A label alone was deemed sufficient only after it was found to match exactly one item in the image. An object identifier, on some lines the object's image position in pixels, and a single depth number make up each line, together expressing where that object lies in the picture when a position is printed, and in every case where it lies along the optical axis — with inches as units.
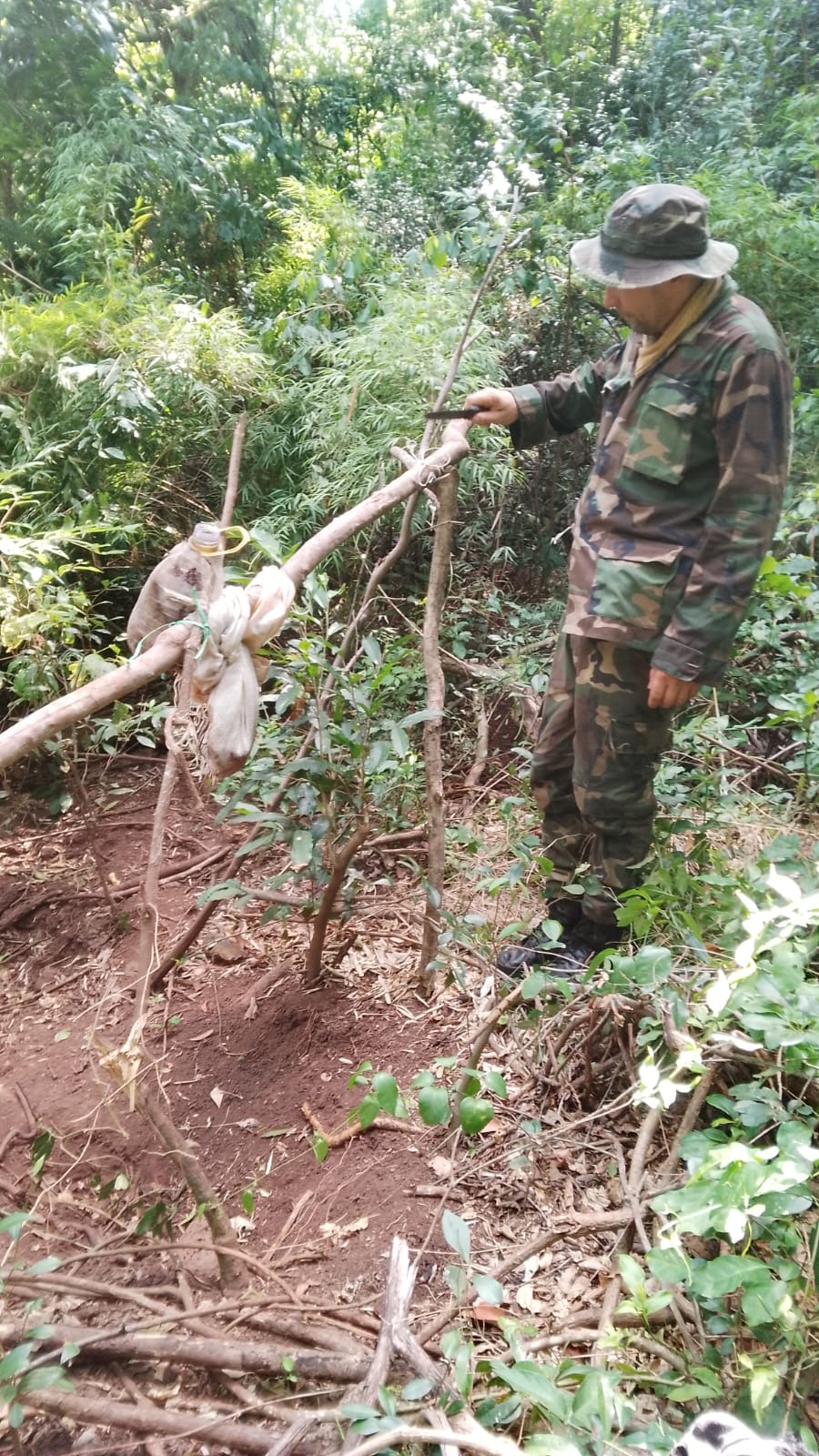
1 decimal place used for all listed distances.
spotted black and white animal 32.7
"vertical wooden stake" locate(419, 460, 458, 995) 73.8
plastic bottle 44.8
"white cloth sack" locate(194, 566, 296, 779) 45.3
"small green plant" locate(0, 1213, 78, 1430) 39.4
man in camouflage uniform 66.5
